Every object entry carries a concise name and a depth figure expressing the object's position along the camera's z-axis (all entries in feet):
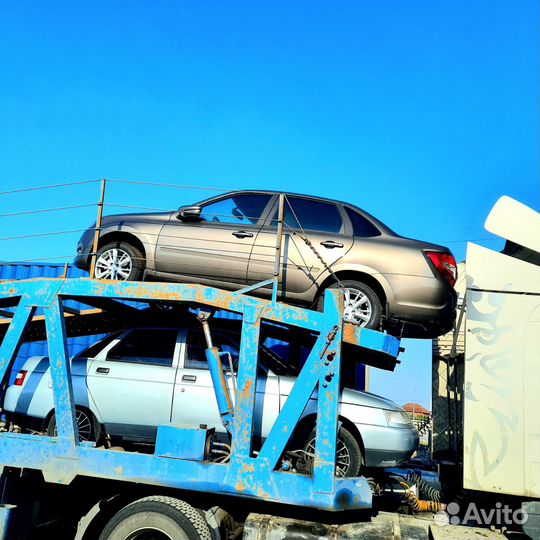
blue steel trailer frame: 13.08
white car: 15.78
